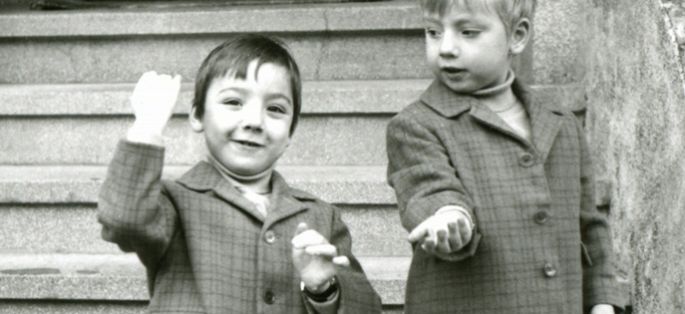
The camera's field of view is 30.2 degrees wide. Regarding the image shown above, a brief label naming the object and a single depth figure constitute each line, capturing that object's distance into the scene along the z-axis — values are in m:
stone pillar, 2.96
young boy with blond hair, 2.60
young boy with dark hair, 2.42
